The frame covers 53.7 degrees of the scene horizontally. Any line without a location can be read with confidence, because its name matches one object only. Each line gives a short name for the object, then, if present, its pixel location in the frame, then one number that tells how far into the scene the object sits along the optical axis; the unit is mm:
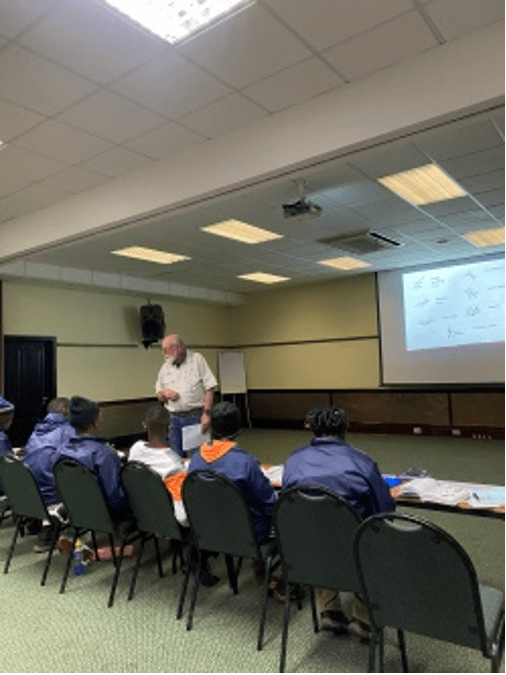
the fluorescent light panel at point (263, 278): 8320
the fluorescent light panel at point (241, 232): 5500
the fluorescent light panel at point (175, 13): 2303
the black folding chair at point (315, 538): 1933
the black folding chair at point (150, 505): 2553
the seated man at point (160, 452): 2955
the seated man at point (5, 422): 3717
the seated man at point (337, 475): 2068
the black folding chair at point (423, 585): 1588
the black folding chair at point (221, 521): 2270
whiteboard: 10320
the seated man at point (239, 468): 2391
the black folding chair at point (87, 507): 2756
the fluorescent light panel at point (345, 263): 7453
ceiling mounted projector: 4070
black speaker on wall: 8539
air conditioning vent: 5941
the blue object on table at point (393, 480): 2598
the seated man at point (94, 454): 2861
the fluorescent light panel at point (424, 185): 4188
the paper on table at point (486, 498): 2093
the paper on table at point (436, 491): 2236
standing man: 4387
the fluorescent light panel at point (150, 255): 6409
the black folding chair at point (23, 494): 3035
